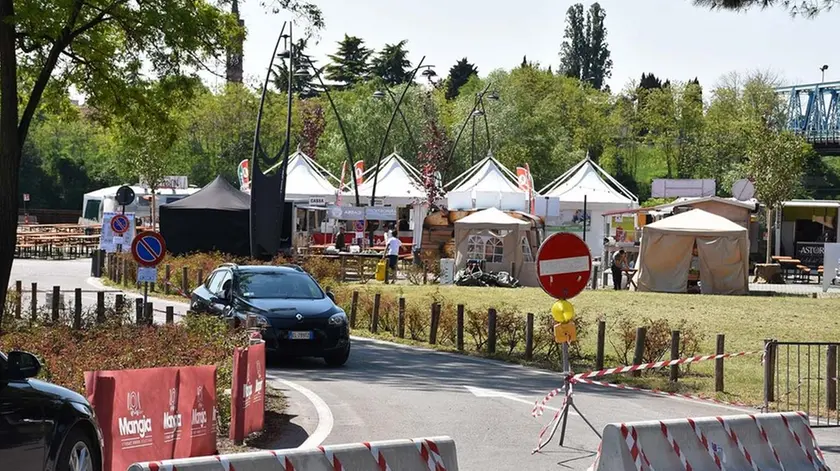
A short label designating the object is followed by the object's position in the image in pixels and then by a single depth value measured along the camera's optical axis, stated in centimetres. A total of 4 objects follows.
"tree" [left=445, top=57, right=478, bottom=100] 13388
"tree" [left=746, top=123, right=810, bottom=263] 5778
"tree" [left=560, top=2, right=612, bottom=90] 16238
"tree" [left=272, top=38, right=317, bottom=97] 11369
